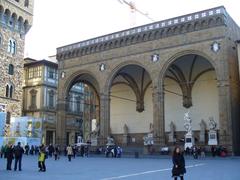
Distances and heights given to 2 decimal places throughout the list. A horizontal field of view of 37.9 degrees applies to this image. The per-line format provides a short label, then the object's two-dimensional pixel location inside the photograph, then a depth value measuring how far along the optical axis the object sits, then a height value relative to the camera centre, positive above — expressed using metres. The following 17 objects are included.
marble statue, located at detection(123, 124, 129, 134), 34.84 +0.61
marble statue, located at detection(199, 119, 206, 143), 29.38 +0.49
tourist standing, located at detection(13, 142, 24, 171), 13.26 -0.64
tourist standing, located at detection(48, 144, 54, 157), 26.63 -1.03
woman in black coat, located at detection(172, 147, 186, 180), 8.69 -0.72
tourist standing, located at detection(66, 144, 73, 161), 20.17 -0.89
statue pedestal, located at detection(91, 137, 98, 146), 31.79 -0.43
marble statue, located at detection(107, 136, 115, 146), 28.28 -0.39
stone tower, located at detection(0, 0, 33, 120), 37.16 +9.39
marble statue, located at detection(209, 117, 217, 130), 26.16 +0.85
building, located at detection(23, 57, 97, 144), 43.28 +5.37
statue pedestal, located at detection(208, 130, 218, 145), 25.43 -0.09
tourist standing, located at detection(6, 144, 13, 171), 13.47 -0.76
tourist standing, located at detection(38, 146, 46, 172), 12.93 -0.88
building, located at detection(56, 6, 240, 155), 24.42 +5.17
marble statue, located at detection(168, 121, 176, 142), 31.33 +0.36
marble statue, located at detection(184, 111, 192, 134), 25.75 +0.95
